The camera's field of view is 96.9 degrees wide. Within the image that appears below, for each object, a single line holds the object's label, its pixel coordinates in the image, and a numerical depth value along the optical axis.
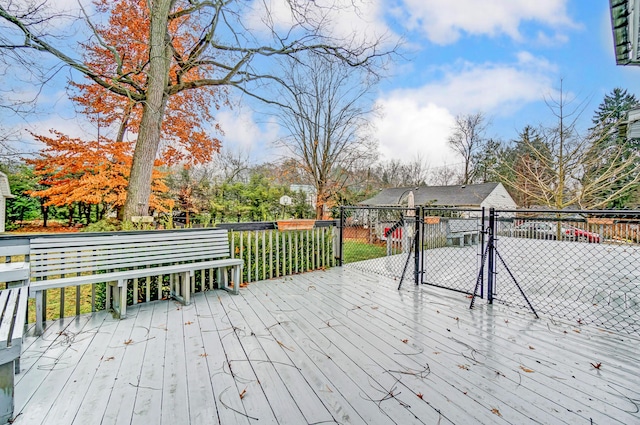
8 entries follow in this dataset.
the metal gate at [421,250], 4.48
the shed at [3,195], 8.89
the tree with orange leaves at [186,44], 5.12
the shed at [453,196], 17.25
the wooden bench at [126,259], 2.81
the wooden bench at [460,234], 8.91
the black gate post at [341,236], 5.60
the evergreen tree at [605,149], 10.17
